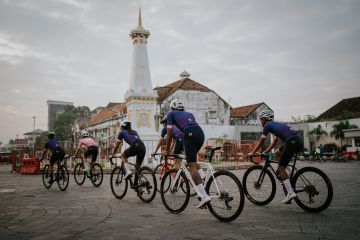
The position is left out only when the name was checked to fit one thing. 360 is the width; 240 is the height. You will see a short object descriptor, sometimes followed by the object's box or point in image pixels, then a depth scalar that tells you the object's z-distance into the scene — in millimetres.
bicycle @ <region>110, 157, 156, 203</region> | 6979
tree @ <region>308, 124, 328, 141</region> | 40688
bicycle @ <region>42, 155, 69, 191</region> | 9500
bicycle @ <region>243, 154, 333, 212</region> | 5520
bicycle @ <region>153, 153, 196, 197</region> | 7480
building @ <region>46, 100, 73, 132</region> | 132750
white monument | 19234
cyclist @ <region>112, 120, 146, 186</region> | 7562
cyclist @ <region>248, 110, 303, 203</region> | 5738
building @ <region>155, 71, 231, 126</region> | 39469
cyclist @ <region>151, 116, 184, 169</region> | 7844
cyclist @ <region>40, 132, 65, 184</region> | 9938
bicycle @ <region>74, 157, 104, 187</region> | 10005
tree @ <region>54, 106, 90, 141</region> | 74312
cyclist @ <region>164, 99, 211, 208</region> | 5320
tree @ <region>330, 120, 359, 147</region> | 37281
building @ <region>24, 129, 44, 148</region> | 156400
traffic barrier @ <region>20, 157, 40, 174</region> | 17078
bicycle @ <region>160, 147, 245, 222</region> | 4930
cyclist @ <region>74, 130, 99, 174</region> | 10297
